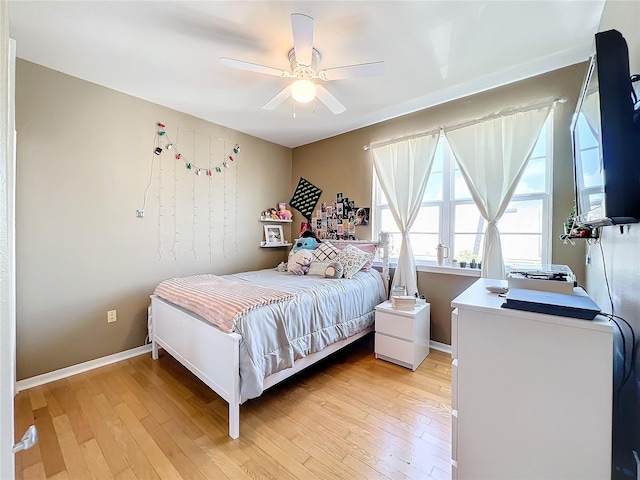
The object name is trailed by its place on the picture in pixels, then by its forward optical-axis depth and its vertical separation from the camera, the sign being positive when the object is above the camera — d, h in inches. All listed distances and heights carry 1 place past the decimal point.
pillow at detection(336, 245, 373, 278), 117.8 -9.9
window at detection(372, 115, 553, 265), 96.0 +8.5
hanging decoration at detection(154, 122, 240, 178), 115.3 +37.5
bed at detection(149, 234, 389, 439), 66.4 -27.7
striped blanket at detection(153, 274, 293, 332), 69.5 -17.7
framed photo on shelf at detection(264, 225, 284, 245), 160.6 +1.0
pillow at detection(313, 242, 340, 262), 130.4 -7.6
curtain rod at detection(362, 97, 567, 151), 91.1 +45.6
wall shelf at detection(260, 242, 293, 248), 157.6 -4.9
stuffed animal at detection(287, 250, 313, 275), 128.0 -12.3
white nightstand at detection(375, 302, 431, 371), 98.7 -36.8
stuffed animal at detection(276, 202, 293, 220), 165.2 +15.1
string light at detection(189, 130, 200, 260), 126.0 +11.4
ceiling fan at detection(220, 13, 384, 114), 62.6 +46.2
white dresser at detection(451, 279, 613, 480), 36.5 -23.1
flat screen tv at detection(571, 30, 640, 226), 35.0 +13.9
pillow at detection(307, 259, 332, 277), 123.3 -14.3
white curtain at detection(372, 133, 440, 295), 117.9 +24.8
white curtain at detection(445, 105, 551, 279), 94.9 +28.4
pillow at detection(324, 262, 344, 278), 114.2 -14.2
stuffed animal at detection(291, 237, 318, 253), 146.3 -3.9
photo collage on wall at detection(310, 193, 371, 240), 143.1 +10.1
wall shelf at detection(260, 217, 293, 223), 157.3 +10.0
